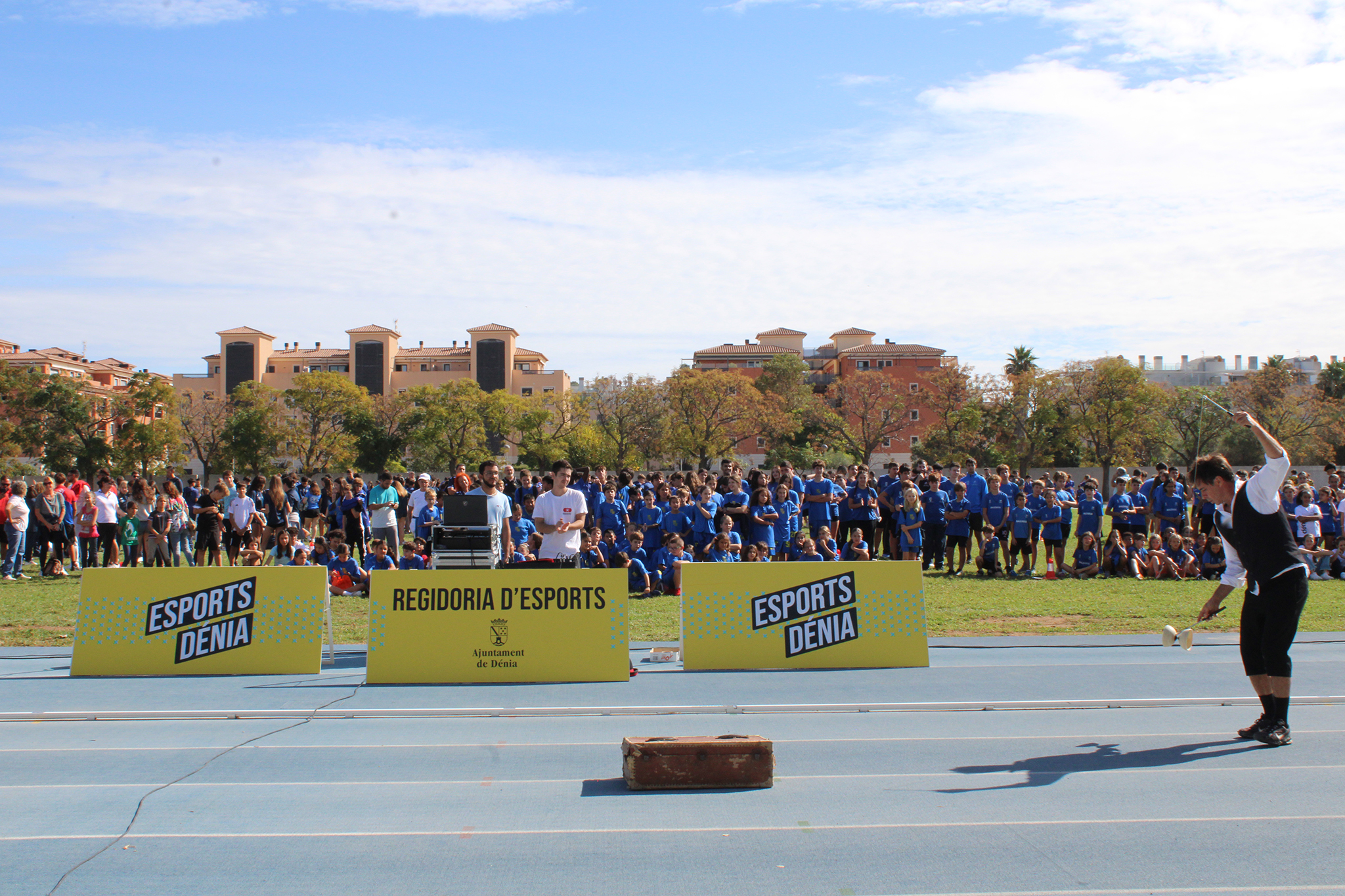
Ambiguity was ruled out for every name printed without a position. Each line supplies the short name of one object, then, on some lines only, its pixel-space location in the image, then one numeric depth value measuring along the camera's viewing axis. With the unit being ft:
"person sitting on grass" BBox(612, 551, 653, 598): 48.34
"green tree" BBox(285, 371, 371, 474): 238.89
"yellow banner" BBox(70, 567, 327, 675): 28.84
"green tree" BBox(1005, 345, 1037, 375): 274.16
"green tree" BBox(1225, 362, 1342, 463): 216.13
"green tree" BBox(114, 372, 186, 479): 186.39
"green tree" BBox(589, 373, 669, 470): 232.12
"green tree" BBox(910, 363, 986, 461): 222.28
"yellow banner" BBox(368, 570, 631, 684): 27.84
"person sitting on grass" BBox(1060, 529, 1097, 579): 53.72
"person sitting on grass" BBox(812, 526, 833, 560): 48.11
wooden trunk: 17.35
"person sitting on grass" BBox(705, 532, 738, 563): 46.06
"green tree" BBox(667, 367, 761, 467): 231.50
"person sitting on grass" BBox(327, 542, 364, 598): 47.19
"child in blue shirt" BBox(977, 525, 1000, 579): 54.35
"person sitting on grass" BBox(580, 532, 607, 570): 47.88
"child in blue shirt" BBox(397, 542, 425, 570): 44.19
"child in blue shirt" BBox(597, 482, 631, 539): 54.08
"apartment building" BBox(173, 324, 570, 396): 325.01
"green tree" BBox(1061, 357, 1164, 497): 210.18
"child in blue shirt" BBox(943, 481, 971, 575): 55.06
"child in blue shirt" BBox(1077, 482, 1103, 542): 56.29
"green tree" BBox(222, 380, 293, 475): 231.09
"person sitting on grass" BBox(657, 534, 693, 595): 47.88
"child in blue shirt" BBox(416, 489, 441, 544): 51.11
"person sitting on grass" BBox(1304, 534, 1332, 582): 52.44
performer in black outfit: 19.36
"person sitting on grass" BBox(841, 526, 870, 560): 48.29
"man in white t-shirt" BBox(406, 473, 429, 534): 55.11
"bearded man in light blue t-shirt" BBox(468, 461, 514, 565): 32.68
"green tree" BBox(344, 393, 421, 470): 242.99
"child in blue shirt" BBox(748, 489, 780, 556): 51.08
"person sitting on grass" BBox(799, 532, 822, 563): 45.80
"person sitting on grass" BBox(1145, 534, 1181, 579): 52.08
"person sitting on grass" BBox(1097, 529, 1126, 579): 53.93
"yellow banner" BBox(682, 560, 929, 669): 29.32
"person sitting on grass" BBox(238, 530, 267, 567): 42.04
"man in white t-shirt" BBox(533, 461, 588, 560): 34.24
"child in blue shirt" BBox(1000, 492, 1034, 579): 54.08
